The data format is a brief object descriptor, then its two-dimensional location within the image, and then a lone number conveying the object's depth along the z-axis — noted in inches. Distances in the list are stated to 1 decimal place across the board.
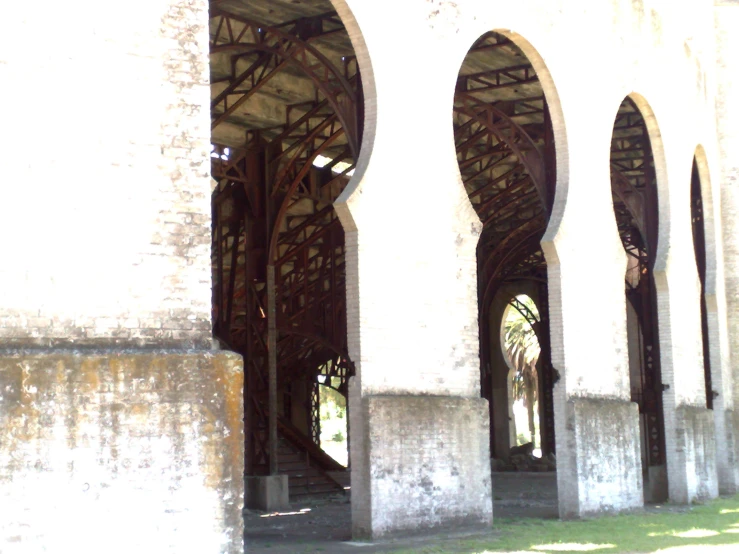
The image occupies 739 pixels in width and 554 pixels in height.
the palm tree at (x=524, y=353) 2258.9
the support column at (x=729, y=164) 1070.4
